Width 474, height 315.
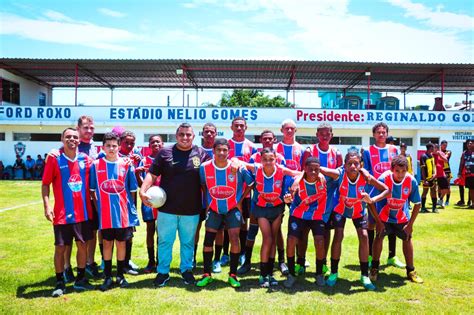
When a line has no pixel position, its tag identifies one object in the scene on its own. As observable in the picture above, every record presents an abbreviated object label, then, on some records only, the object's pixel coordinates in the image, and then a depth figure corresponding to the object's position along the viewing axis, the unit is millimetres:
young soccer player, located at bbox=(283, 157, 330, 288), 5199
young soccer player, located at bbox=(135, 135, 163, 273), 5836
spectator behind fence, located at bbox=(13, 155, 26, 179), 22703
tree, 52000
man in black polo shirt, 5230
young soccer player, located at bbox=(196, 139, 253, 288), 5211
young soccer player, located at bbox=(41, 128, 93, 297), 4855
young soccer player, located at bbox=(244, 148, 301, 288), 5168
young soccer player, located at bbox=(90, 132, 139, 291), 5004
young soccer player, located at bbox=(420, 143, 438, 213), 11828
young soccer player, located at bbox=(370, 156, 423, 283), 5418
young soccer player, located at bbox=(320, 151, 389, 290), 5223
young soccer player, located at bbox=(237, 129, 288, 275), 5816
